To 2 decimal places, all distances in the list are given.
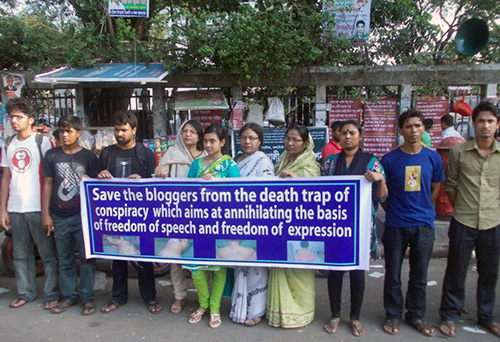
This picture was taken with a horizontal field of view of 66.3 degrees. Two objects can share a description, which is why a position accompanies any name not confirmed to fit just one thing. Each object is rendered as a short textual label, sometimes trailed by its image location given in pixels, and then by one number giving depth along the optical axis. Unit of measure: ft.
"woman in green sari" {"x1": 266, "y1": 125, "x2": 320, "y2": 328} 10.37
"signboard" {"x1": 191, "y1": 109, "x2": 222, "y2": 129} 22.90
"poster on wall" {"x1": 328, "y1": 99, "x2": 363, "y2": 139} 22.67
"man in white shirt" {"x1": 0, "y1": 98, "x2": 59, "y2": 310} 11.77
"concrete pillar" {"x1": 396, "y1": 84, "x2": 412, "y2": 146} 21.84
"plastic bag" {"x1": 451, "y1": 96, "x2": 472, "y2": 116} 22.86
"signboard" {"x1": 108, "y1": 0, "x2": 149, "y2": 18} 20.80
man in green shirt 9.86
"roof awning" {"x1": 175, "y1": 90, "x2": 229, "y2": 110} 21.97
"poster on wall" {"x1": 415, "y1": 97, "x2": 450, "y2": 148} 22.30
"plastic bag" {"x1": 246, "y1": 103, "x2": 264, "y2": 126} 22.76
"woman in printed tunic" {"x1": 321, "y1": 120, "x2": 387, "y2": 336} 9.78
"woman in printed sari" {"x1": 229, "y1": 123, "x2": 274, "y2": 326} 10.66
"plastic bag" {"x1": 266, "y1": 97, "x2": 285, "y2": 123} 22.61
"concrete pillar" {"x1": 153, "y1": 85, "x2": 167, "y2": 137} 22.52
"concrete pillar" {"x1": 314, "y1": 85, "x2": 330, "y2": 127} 22.04
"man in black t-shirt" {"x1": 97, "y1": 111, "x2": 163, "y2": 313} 11.24
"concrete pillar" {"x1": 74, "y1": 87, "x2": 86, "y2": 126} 23.04
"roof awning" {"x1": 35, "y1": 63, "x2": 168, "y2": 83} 18.69
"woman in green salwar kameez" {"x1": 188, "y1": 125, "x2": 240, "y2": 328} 10.68
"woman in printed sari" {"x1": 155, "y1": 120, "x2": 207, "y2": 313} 11.64
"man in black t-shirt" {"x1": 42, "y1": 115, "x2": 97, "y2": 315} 11.40
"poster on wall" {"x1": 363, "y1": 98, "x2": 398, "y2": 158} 22.53
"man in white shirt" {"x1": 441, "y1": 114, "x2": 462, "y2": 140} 20.40
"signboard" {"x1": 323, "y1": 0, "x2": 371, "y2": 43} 20.99
